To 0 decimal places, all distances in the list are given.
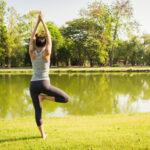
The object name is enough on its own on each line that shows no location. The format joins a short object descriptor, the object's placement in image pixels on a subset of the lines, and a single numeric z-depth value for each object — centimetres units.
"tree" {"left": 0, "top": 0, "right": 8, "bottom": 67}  4488
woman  347
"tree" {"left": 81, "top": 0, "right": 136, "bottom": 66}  4438
